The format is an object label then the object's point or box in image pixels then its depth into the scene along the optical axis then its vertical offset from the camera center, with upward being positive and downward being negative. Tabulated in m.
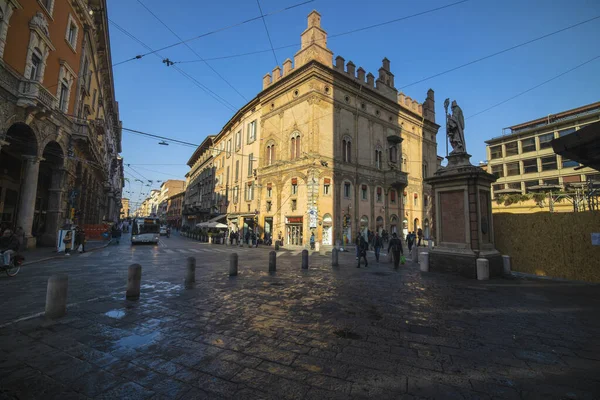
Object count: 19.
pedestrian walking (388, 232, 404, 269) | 12.07 -0.99
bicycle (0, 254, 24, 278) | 8.39 -1.52
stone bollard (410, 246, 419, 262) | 14.68 -1.49
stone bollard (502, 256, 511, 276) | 9.84 -1.34
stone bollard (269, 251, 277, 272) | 10.67 -1.56
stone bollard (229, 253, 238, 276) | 9.48 -1.54
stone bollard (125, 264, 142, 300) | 6.39 -1.50
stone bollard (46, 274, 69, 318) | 4.94 -1.44
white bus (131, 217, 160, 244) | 26.66 -0.88
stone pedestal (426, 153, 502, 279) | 9.77 +0.35
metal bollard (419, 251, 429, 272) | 10.91 -1.43
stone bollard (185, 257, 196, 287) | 8.04 -1.52
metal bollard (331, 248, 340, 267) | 12.62 -1.60
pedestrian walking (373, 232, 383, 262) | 14.71 -1.04
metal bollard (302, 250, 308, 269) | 11.54 -1.58
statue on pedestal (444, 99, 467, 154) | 11.05 +4.18
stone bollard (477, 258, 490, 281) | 9.17 -1.41
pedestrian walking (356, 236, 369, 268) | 12.59 -1.02
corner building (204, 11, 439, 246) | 25.55 +7.96
